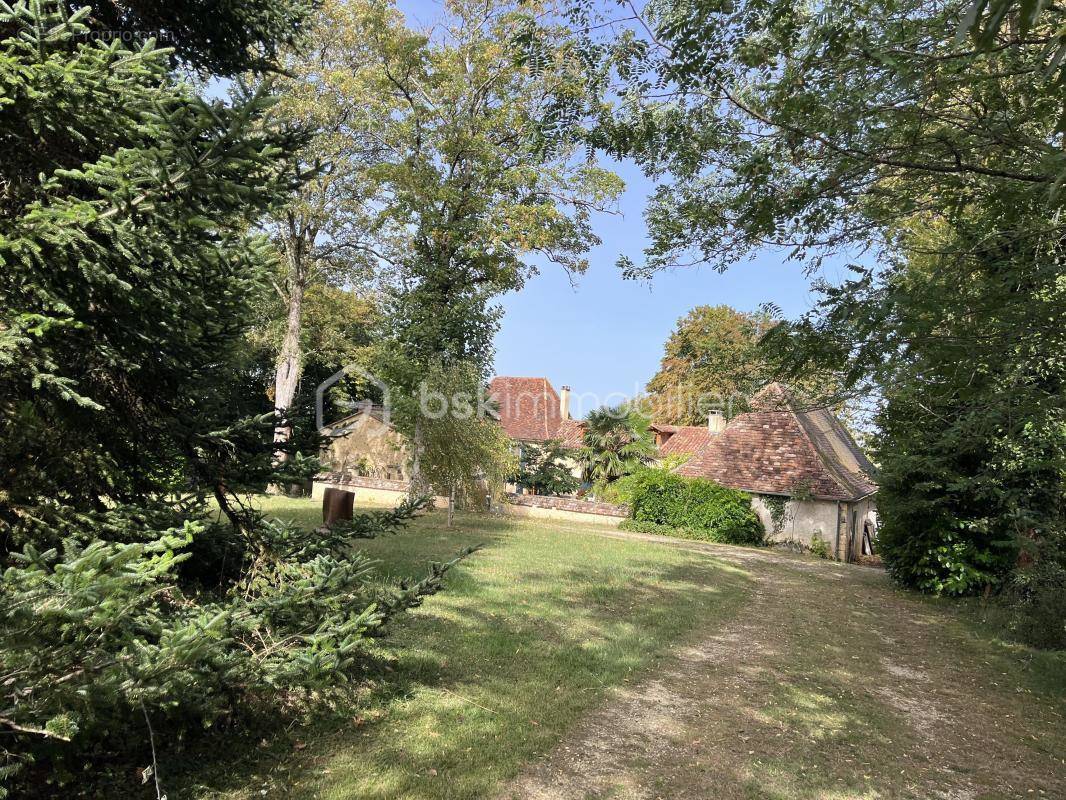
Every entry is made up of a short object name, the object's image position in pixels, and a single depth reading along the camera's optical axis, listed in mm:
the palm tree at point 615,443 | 29875
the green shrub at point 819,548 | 22516
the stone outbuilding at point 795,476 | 22781
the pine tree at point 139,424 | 2873
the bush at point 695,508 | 23766
